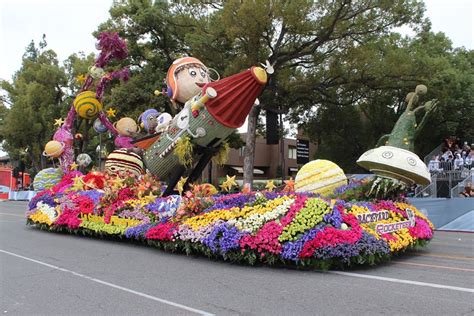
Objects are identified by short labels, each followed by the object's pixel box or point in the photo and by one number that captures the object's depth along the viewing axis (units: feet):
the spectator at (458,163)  58.92
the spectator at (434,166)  59.47
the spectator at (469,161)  59.00
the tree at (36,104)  118.83
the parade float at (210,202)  23.18
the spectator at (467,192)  50.57
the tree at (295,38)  62.34
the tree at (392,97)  69.72
